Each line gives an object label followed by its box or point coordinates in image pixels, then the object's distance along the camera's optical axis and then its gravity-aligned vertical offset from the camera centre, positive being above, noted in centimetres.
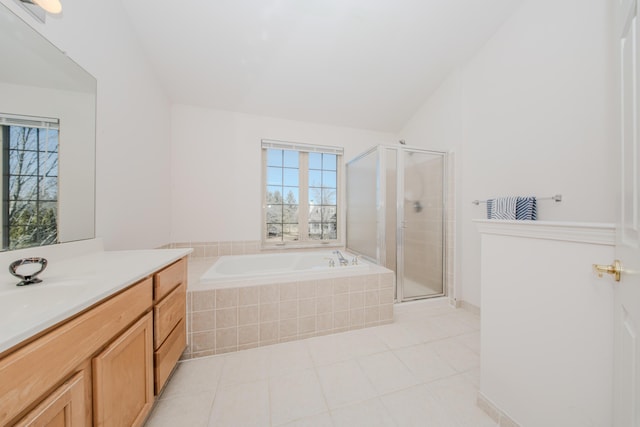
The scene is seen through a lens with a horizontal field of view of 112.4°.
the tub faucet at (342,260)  241 -53
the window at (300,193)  291 +29
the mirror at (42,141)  92 +35
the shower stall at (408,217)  243 -3
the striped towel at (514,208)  167 +6
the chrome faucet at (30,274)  77 -22
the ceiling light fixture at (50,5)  97 +99
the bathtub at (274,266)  176 -54
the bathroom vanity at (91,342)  50 -41
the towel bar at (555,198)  156 +13
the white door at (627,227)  51 -3
